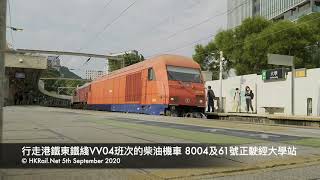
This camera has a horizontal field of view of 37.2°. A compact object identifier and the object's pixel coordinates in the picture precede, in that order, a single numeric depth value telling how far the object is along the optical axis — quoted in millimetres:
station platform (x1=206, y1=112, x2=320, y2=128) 22703
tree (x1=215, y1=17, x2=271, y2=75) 55312
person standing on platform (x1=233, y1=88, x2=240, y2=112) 37350
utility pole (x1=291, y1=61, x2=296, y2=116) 30562
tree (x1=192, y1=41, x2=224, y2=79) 65562
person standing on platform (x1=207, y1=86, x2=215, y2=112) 31584
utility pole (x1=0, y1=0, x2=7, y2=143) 4826
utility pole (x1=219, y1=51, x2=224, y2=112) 40194
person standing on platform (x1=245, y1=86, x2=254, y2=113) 32469
